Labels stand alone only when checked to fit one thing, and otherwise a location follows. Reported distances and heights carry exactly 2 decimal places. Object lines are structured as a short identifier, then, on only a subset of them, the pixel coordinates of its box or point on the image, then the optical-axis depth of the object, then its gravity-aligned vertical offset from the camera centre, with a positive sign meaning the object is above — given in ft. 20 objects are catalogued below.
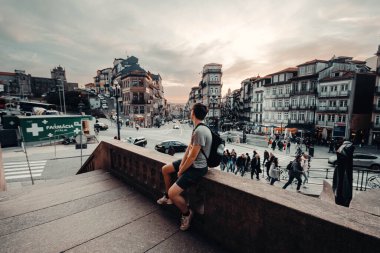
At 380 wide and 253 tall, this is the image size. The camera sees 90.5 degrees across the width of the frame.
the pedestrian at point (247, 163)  43.72 -11.69
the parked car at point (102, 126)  129.46 -10.49
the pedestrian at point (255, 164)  40.37 -11.07
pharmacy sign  64.44 -5.54
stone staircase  8.43 -6.03
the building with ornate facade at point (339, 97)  104.83 +9.63
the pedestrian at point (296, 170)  31.76 -9.64
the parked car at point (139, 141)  74.47 -11.80
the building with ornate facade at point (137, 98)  181.88 +13.99
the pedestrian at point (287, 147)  82.20 -15.21
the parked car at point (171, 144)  69.95 -12.97
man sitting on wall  8.54 -2.44
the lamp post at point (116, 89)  52.37 +6.25
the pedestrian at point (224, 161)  48.62 -12.73
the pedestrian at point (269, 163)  37.16 -10.04
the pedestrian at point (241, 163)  43.01 -11.55
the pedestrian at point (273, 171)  35.47 -11.06
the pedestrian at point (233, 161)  47.21 -12.14
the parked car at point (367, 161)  51.75 -13.15
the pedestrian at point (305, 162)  40.30 -11.06
